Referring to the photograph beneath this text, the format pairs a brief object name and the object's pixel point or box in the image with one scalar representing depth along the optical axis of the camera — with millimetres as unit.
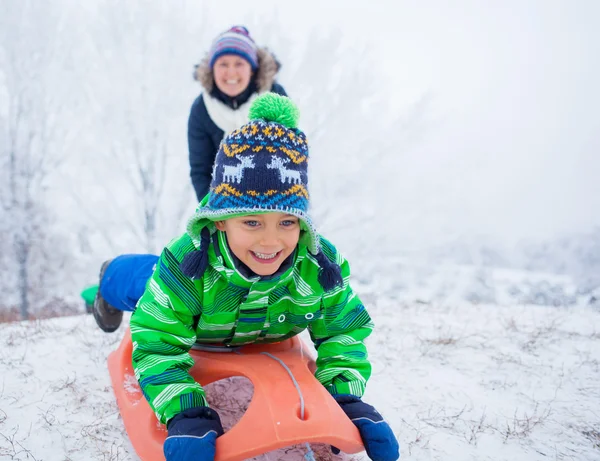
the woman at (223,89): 2693
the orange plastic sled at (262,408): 1131
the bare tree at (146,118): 7730
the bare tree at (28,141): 7555
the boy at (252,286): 1287
